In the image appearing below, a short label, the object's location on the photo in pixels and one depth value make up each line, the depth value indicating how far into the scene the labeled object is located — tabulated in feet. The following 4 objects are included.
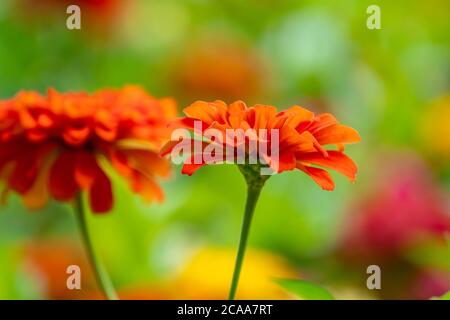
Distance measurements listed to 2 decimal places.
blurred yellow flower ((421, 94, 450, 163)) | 2.39
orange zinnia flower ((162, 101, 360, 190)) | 1.42
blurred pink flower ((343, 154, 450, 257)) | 2.08
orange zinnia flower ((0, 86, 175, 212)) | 1.57
